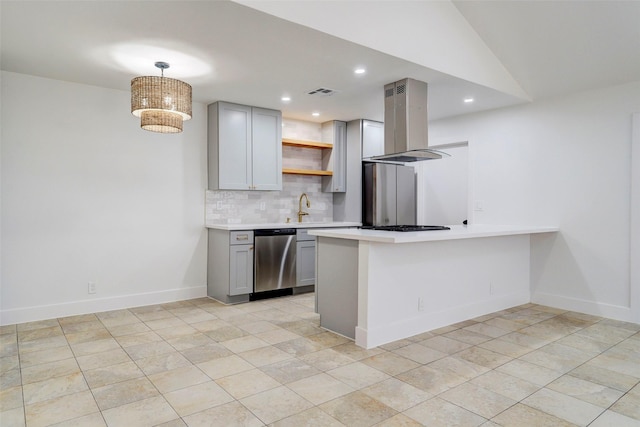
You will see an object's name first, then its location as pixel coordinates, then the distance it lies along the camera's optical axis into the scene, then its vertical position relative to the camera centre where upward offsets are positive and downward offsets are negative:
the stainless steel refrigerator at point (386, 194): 5.87 +0.21
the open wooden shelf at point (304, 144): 5.59 +0.94
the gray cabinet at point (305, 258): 5.09 -0.65
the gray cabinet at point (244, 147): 4.89 +0.78
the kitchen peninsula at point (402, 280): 3.21 -0.66
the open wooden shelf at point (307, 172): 5.59 +0.52
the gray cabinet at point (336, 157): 6.02 +0.78
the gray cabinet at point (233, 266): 4.60 -0.68
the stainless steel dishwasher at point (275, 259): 4.79 -0.63
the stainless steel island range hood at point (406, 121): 4.03 +0.90
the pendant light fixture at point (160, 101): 3.35 +0.92
